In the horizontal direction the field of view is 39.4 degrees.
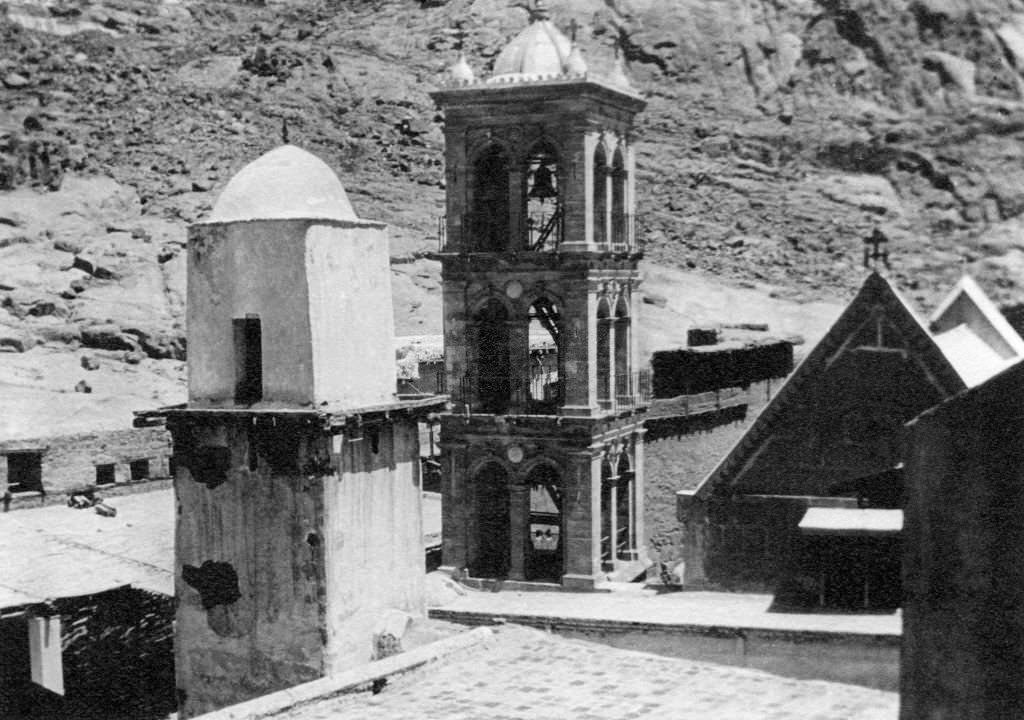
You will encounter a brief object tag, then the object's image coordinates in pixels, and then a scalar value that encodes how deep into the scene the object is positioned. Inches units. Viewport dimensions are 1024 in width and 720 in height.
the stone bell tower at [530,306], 1033.5
